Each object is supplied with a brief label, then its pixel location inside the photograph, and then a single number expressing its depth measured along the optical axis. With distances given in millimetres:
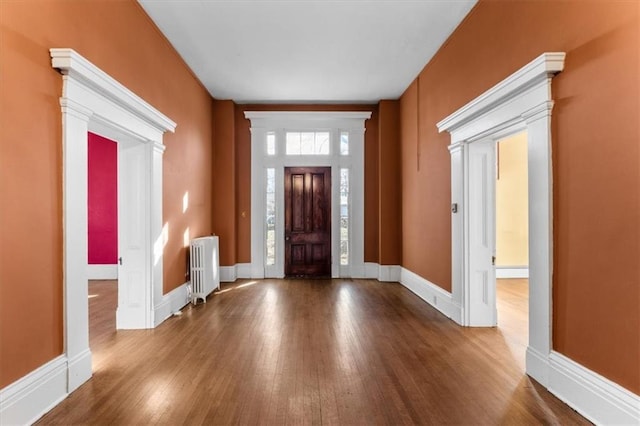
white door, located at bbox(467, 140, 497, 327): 4348
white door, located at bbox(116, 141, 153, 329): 4297
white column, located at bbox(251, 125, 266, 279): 7547
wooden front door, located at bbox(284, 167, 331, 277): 7676
